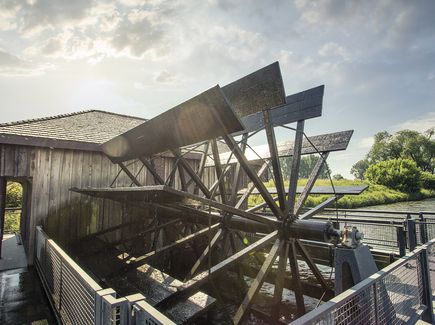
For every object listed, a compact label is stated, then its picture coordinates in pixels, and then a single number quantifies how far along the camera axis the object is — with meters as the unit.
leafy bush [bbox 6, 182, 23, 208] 17.25
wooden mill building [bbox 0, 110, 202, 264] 6.31
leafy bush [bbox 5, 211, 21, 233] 14.45
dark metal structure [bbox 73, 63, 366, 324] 3.77
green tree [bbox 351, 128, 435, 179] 58.81
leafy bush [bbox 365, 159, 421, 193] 40.78
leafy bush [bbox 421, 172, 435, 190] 44.94
